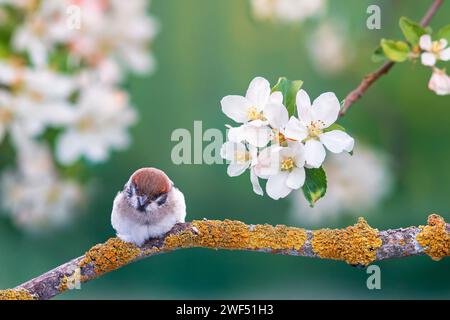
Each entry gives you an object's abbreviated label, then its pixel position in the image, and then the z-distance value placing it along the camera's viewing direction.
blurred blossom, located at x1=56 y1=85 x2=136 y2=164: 1.35
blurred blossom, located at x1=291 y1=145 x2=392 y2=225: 1.51
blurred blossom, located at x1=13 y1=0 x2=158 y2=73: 1.32
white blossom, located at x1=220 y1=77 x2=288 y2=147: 0.98
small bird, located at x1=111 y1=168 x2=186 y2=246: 1.13
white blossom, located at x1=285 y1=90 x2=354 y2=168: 0.98
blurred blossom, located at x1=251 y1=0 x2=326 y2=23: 1.44
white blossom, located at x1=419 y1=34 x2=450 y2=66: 1.04
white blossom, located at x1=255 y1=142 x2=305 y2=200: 0.98
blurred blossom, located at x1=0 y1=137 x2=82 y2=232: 1.45
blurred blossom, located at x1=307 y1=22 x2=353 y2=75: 1.52
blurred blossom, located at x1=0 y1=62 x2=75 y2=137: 1.31
